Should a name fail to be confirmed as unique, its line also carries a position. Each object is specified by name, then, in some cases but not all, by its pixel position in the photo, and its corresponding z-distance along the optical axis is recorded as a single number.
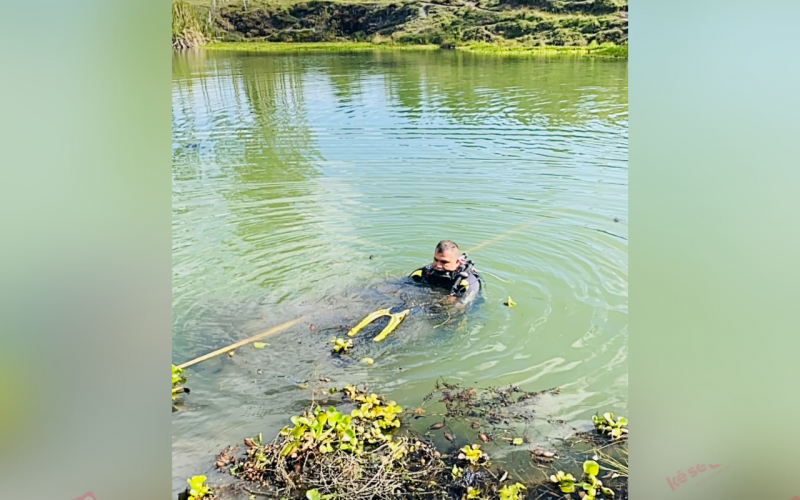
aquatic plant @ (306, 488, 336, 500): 1.92
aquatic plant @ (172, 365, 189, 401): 2.56
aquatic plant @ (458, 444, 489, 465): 2.13
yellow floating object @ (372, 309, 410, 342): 3.08
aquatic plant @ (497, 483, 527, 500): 1.96
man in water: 3.44
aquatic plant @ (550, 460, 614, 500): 1.98
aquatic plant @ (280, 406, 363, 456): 2.12
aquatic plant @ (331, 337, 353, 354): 2.95
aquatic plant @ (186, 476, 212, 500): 1.92
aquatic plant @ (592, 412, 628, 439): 2.27
